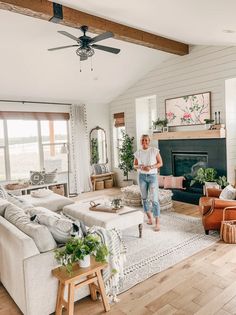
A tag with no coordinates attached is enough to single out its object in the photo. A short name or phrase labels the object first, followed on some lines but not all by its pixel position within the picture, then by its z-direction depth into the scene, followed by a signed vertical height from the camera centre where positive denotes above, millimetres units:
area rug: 3119 -1490
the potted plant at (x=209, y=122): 5625 +252
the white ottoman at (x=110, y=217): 3584 -1074
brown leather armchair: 3879 -1114
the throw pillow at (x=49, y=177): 6648 -891
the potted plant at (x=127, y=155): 7668 -486
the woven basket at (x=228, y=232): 3711 -1325
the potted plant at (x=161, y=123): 6668 +313
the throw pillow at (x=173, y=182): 6250 -1056
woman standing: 4242 -532
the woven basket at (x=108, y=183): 8281 -1348
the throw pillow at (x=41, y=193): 5109 -987
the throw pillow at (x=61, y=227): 2518 -802
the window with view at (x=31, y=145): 6734 -113
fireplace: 6098 -629
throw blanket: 2570 -1177
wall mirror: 8102 -207
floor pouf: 5418 -1240
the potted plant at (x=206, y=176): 5554 -838
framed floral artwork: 5830 +580
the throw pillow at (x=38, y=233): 2365 -810
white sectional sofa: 2248 -1122
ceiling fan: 3920 +1357
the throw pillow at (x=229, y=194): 4230 -927
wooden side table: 2154 -1169
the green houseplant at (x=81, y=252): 2191 -913
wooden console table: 8023 -1146
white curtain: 7602 -308
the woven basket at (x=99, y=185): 8078 -1359
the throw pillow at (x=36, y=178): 6516 -877
